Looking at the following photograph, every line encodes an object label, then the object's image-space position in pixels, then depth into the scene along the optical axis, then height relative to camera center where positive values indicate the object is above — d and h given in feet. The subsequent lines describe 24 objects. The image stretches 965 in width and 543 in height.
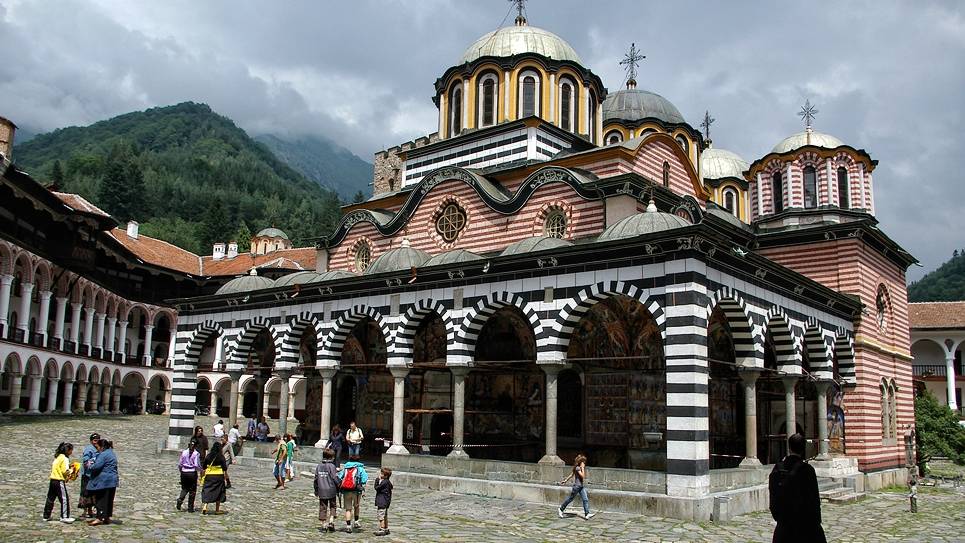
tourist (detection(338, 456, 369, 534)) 35.86 -3.11
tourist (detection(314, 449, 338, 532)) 35.70 -3.12
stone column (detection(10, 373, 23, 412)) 110.32 +1.47
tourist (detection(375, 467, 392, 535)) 35.40 -3.48
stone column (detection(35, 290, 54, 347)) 117.50 +12.03
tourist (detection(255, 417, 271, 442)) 70.08 -1.94
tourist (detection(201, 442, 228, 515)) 37.65 -3.12
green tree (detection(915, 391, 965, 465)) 86.02 -0.55
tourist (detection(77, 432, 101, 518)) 35.14 -2.91
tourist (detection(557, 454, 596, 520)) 42.57 -3.37
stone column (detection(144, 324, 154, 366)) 154.35 +11.98
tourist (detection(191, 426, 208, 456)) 39.32 -1.52
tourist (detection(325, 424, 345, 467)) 54.24 -1.96
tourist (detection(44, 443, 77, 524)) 34.01 -2.96
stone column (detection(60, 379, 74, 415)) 124.16 +0.62
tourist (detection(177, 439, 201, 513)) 37.86 -2.67
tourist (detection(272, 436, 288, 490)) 50.75 -3.26
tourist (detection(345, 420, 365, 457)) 55.93 -1.84
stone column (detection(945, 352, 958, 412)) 141.79 +8.43
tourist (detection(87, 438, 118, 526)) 34.17 -3.19
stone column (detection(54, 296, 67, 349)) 122.11 +11.42
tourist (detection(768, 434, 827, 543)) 20.29 -1.95
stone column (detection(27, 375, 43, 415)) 114.73 +0.99
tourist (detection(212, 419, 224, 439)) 62.48 -1.71
